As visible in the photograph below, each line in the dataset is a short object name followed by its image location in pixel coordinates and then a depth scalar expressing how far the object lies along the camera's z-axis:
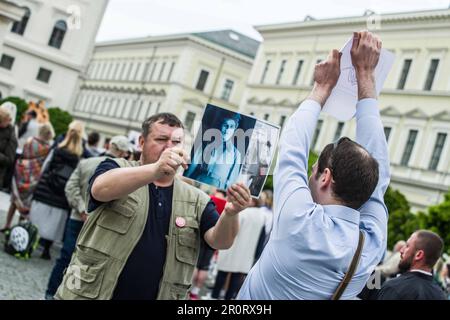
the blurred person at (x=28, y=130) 12.23
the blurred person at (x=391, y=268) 5.88
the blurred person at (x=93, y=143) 9.73
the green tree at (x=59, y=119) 40.50
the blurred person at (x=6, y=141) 8.23
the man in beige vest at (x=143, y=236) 3.08
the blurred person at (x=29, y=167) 9.46
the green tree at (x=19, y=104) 36.69
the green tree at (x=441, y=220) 24.17
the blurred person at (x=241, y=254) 9.69
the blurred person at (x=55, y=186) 8.34
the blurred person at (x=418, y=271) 4.00
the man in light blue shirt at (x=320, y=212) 2.21
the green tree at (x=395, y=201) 31.87
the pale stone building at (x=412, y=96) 36.72
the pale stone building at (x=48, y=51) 39.84
